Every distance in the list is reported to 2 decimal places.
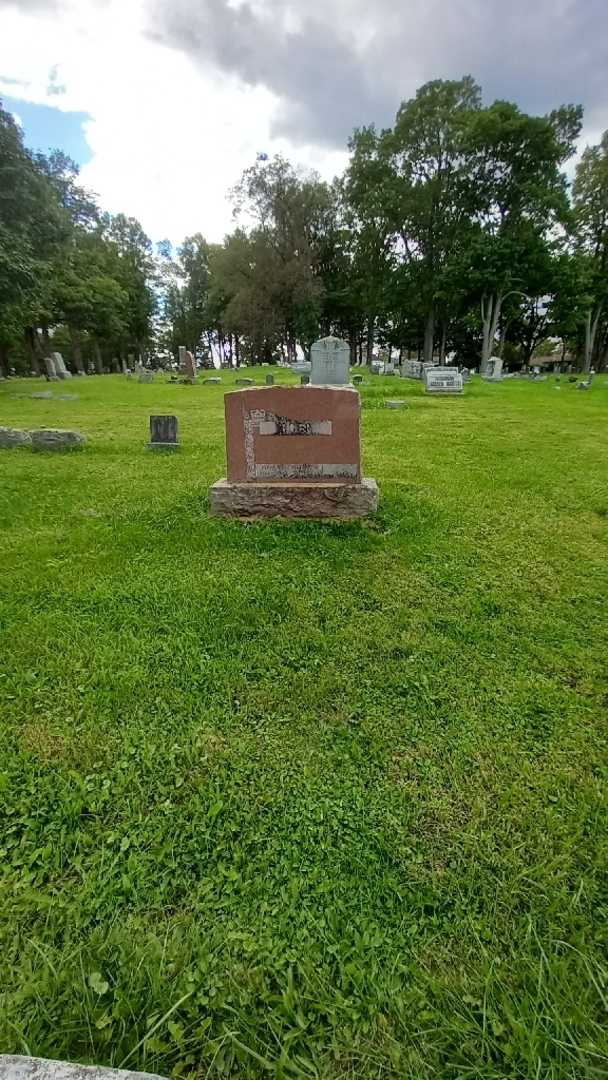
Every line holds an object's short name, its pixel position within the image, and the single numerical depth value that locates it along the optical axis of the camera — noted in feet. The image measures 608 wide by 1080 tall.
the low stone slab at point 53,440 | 22.31
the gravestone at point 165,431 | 22.62
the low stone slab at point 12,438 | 22.68
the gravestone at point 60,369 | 77.54
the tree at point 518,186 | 79.92
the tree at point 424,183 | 85.66
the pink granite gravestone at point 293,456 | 12.87
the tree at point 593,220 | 92.85
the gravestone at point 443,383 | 49.55
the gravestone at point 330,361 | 43.75
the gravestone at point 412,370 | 71.87
